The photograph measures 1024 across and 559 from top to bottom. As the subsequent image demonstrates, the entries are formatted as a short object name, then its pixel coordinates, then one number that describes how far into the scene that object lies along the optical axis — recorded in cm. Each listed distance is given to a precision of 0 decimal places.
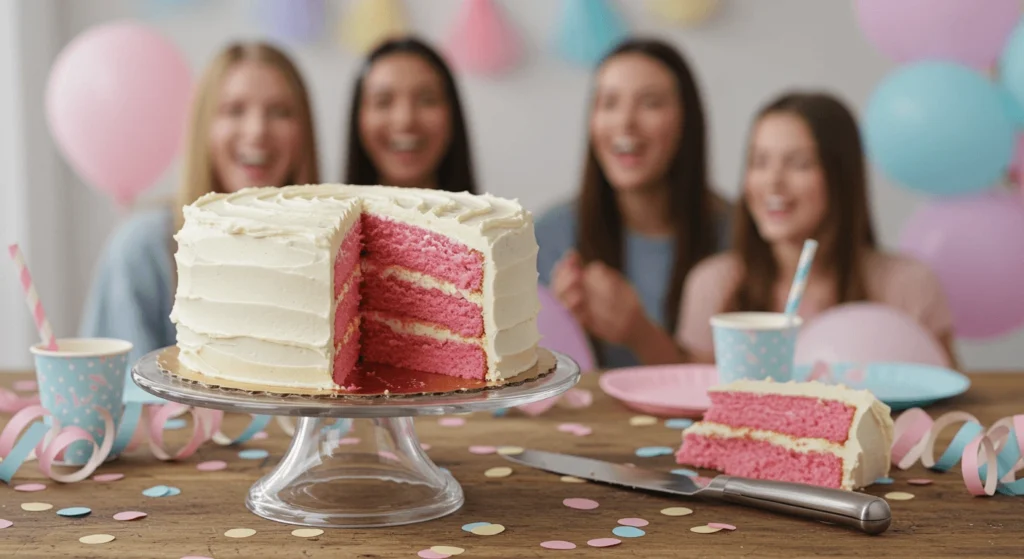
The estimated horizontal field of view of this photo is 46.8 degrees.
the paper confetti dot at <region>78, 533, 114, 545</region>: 143
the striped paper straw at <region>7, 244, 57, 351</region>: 177
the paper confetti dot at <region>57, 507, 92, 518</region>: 154
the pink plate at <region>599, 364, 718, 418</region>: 214
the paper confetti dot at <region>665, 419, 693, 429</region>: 208
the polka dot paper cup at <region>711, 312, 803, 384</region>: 213
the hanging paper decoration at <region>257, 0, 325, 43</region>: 488
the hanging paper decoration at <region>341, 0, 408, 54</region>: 483
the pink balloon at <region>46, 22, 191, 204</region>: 400
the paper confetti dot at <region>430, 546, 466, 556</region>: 141
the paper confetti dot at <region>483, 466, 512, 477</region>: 176
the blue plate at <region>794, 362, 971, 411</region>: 226
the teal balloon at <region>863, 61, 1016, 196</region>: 352
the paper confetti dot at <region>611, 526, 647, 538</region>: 146
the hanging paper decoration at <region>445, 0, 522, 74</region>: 480
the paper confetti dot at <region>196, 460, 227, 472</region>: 179
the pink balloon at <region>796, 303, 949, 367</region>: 272
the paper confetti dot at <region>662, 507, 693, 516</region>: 156
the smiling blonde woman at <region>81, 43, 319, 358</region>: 406
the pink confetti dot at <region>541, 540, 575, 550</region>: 142
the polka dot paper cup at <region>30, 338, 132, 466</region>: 177
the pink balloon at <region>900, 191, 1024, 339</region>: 375
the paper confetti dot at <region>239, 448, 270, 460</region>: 187
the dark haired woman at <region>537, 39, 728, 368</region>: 434
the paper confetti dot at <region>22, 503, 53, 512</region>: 157
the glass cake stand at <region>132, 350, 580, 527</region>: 153
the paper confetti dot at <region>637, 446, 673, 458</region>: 188
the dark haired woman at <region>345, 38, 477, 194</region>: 422
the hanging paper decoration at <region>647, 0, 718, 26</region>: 473
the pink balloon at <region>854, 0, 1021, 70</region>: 362
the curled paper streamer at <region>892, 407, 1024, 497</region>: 165
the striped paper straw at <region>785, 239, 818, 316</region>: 214
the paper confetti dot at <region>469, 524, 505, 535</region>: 148
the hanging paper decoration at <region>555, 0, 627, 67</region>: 478
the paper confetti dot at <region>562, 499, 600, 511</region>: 159
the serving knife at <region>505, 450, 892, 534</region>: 146
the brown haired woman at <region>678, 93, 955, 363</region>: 397
